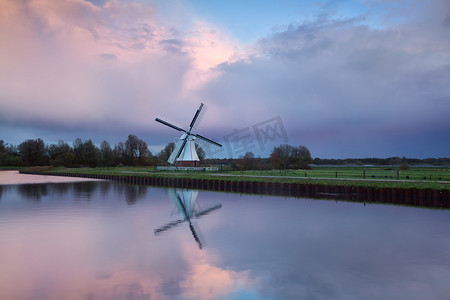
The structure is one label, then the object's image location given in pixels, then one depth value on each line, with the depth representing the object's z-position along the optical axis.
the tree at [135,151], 115.06
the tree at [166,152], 106.62
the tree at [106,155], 113.50
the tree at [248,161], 64.71
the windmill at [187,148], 66.62
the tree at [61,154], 117.95
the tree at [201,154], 99.25
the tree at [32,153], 126.99
